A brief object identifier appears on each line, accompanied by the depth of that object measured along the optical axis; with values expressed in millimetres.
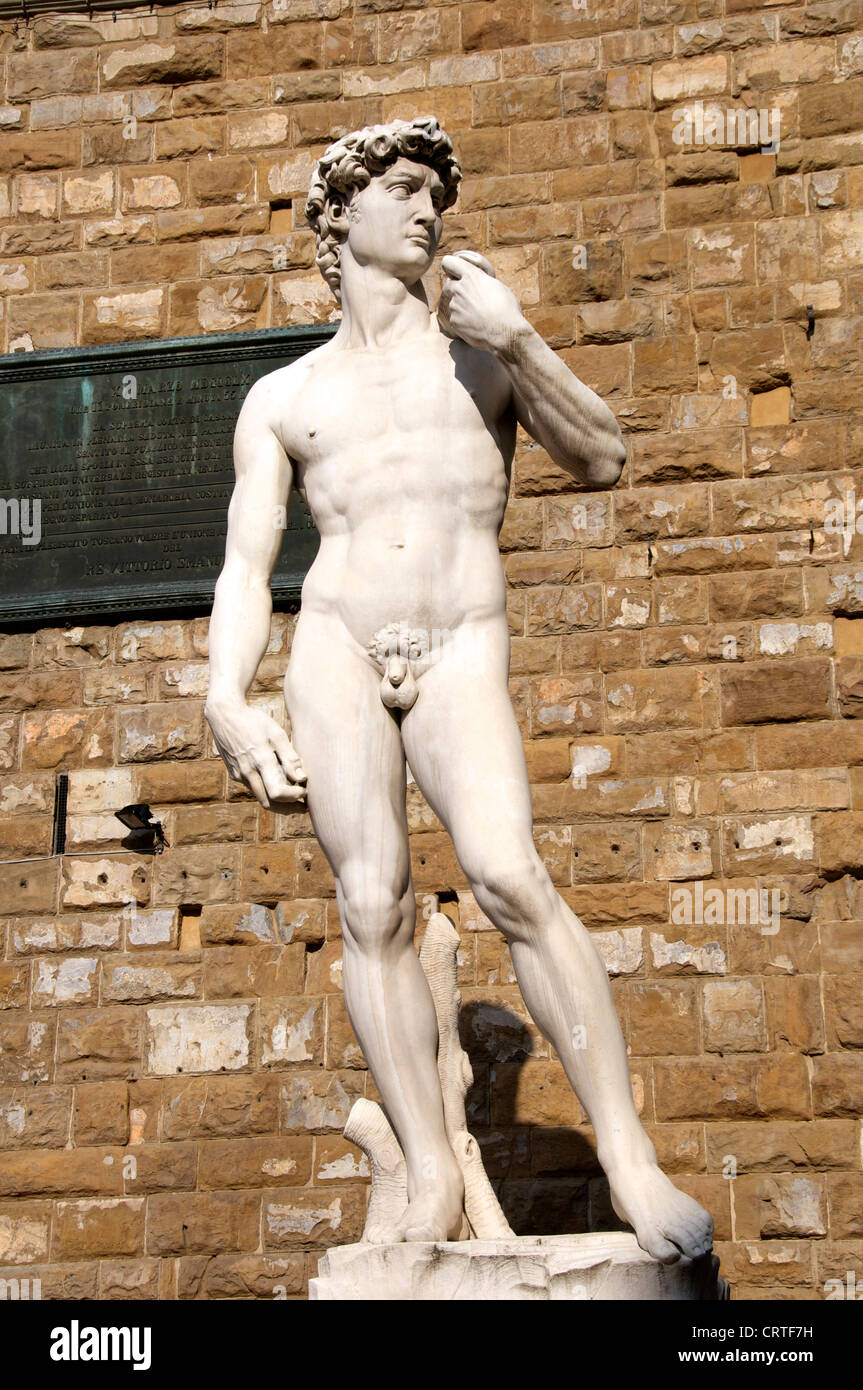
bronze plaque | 8102
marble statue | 4508
